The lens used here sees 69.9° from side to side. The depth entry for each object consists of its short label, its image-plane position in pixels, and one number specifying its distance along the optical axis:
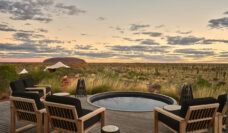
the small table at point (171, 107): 3.85
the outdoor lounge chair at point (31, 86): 5.76
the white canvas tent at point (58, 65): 13.77
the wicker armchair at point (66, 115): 2.46
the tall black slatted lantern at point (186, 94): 4.71
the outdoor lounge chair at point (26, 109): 2.90
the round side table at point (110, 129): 2.43
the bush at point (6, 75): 6.96
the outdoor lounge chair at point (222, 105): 2.83
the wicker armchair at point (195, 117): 2.46
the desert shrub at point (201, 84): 7.41
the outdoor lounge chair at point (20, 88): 4.59
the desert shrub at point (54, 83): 7.40
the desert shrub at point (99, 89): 7.39
